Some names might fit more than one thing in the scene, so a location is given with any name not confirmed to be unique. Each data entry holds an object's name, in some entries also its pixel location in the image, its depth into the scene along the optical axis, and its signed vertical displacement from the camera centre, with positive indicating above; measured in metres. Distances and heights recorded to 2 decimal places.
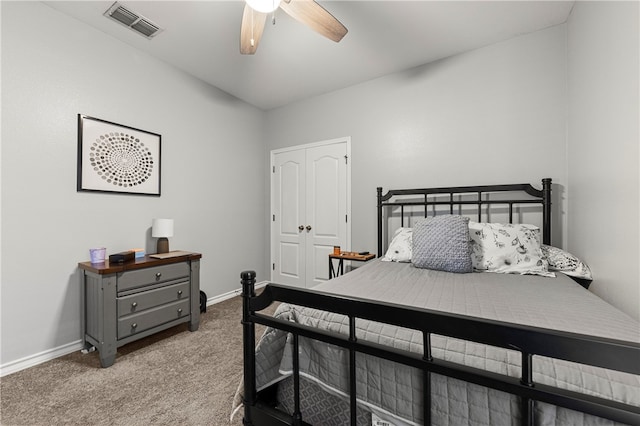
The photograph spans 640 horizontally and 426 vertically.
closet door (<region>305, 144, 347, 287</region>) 3.41 +0.10
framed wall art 2.21 +0.49
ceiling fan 1.53 +1.25
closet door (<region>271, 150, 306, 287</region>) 3.74 -0.08
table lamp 2.56 -0.17
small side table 2.82 -0.47
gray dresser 1.95 -0.70
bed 0.63 -0.42
